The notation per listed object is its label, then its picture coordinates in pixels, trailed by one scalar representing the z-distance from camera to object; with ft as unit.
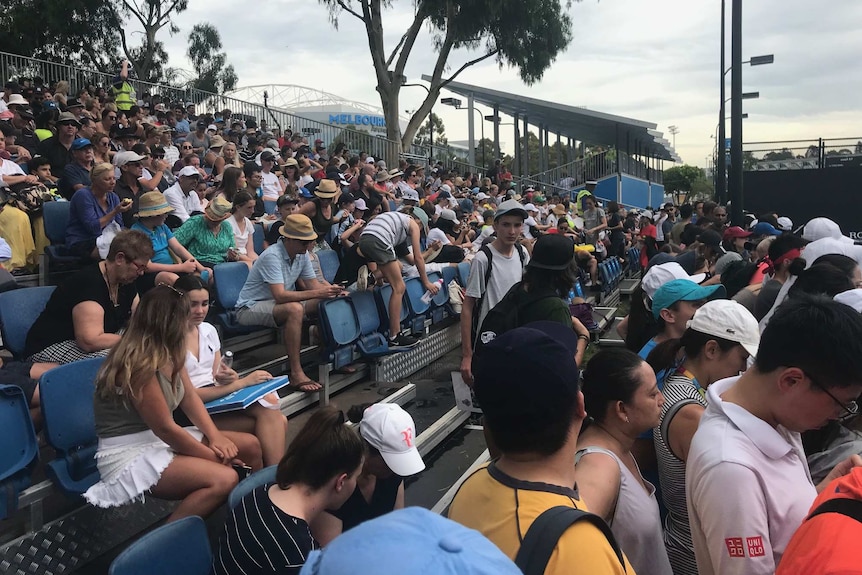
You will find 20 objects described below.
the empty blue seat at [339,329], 18.61
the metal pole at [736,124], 37.45
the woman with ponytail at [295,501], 7.43
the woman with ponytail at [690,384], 7.55
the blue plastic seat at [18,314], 14.21
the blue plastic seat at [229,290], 19.26
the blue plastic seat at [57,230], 20.34
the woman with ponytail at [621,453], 6.47
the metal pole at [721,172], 68.59
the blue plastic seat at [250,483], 8.85
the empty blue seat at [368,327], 20.27
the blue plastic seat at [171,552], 6.83
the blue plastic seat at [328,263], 24.82
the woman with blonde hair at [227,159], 36.22
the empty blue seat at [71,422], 10.77
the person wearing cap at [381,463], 10.14
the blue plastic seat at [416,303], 23.88
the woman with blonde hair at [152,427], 10.00
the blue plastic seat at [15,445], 9.78
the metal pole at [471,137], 100.32
